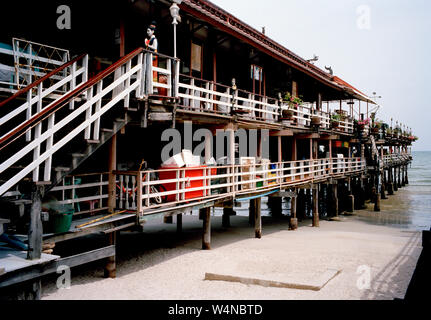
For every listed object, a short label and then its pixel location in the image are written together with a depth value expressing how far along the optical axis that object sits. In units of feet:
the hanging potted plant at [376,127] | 97.60
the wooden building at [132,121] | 24.12
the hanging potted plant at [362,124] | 90.83
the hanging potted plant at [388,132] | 122.22
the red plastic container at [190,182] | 37.27
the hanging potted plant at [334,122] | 79.20
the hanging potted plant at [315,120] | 67.15
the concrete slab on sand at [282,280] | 29.01
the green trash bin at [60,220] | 25.22
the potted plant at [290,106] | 57.47
